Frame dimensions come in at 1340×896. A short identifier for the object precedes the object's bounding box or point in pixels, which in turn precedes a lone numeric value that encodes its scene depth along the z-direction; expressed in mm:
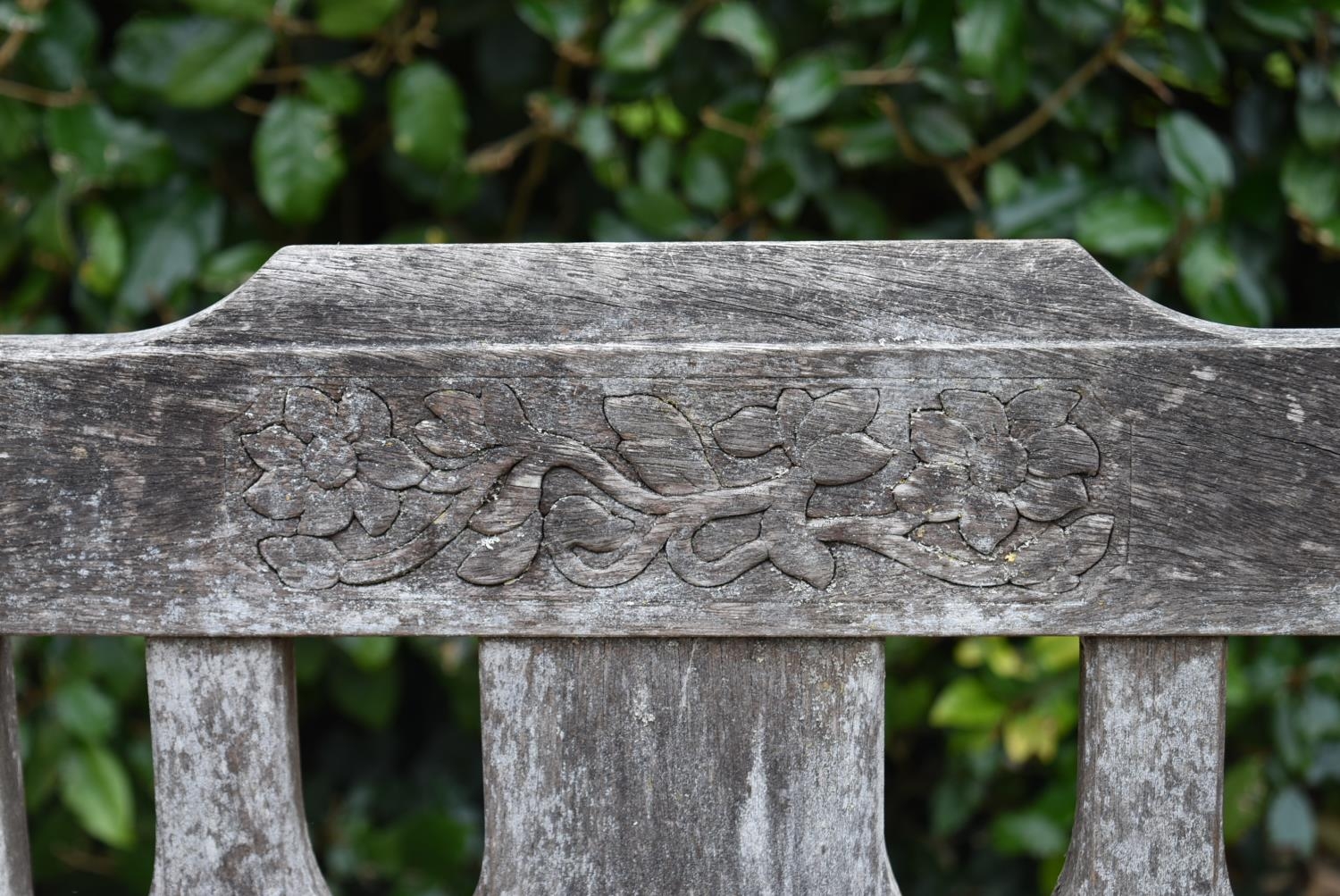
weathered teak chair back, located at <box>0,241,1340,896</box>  1370
